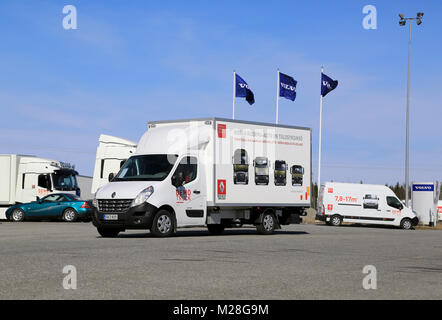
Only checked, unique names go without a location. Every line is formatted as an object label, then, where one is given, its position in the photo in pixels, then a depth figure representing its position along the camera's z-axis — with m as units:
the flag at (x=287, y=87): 43.75
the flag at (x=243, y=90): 42.16
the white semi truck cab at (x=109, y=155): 33.00
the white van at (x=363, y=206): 35.78
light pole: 42.78
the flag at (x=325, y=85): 45.78
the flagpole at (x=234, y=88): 42.19
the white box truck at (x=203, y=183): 17.95
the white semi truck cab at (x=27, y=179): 34.59
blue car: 32.09
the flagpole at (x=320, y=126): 46.00
